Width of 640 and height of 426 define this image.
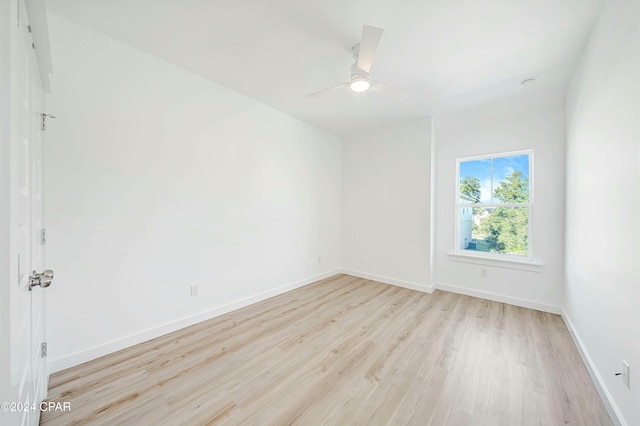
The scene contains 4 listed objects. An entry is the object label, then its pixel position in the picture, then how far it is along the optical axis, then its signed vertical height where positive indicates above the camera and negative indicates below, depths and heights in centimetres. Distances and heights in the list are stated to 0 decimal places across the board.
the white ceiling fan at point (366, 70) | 167 +117
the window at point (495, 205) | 348 +11
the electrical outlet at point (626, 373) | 136 -90
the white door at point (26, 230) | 84 -9
